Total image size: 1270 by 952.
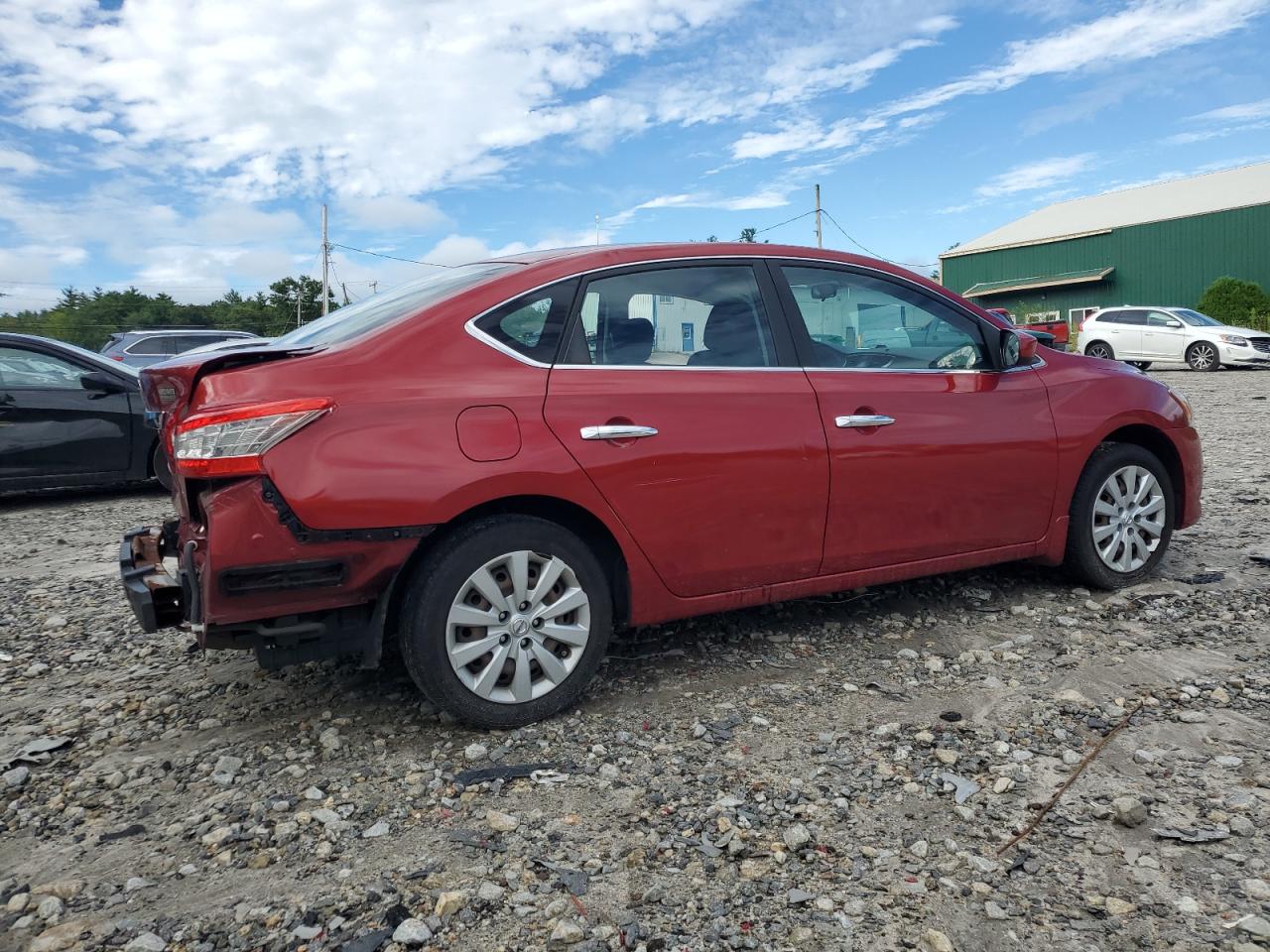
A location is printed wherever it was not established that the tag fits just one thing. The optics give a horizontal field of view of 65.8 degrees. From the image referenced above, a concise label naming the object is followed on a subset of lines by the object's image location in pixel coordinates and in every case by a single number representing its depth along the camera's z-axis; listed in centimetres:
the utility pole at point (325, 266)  4825
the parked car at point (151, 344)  1603
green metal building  3572
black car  794
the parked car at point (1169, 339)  2148
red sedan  301
